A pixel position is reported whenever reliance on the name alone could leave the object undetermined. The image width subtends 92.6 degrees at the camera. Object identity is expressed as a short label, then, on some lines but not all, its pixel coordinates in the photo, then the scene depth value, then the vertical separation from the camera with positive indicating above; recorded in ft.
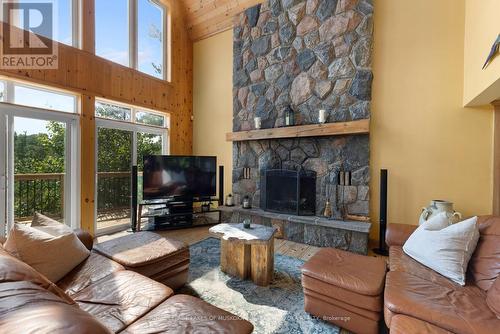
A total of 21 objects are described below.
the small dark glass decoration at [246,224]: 8.47 -2.18
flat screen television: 13.01 -0.80
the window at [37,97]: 9.55 +2.83
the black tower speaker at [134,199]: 12.84 -1.97
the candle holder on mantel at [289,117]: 12.85 +2.51
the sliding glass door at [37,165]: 9.60 -0.13
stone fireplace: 11.39 +4.10
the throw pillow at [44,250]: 5.08 -1.96
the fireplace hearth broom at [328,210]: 11.72 -2.27
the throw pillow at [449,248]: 5.55 -2.06
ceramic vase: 9.07 -1.70
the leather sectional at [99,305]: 2.07 -2.61
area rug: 5.80 -3.90
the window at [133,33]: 12.64 +7.56
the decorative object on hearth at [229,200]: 14.55 -2.25
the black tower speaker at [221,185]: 14.79 -1.37
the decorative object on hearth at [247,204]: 13.87 -2.36
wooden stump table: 7.60 -2.97
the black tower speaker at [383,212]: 10.19 -2.06
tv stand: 13.38 -2.92
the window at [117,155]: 12.73 +0.44
